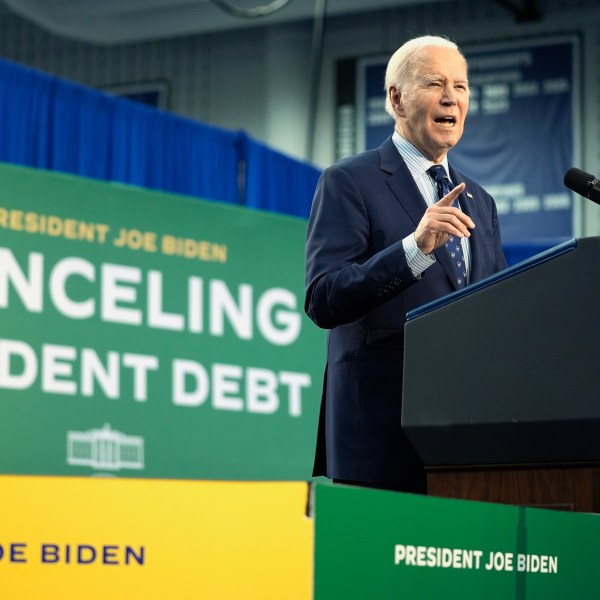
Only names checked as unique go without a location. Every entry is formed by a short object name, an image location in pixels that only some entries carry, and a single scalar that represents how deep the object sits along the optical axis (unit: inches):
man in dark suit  208.8
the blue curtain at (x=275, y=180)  603.3
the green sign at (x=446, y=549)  185.2
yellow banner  189.4
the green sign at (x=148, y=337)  404.4
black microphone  202.9
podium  196.0
